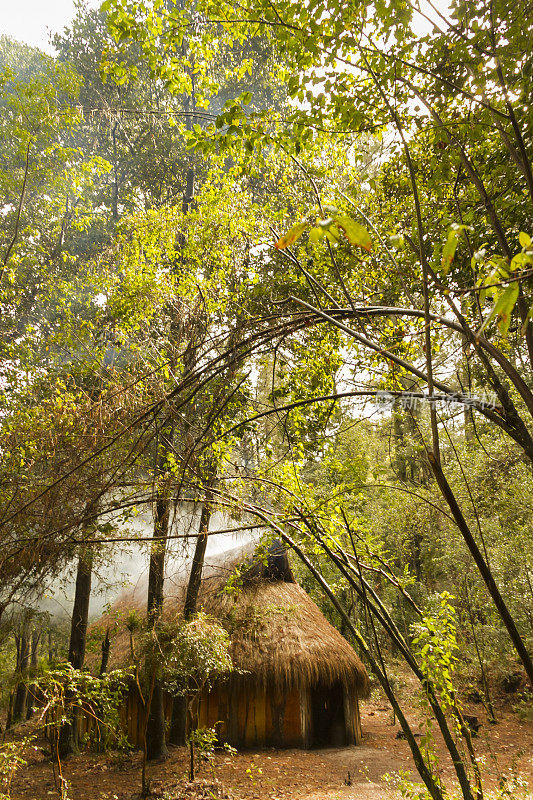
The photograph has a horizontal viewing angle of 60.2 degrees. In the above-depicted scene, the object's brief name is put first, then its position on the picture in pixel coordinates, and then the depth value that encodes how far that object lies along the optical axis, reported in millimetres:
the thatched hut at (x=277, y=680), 9211
